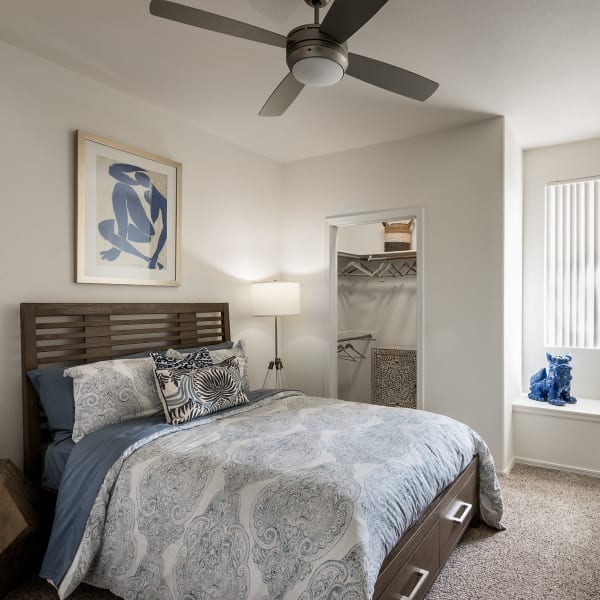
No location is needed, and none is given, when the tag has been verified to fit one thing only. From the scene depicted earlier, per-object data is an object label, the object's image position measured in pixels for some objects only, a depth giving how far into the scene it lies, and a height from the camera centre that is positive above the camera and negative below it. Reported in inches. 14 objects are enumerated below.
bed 61.6 -30.4
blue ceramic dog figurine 147.6 -25.8
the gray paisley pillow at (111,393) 91.9 -19.1
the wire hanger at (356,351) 206.2 -21.9
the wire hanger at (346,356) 206.0 -24.1
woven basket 198.4 +28.2
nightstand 78.5 -39.1
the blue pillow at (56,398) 94.3 -20.0
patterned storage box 174.7 -28.6
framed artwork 112.9 +22.5
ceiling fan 64.0 +39.1
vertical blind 157.6 +13.0
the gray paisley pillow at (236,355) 115.9 -14.2
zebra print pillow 97.0 -19.7
